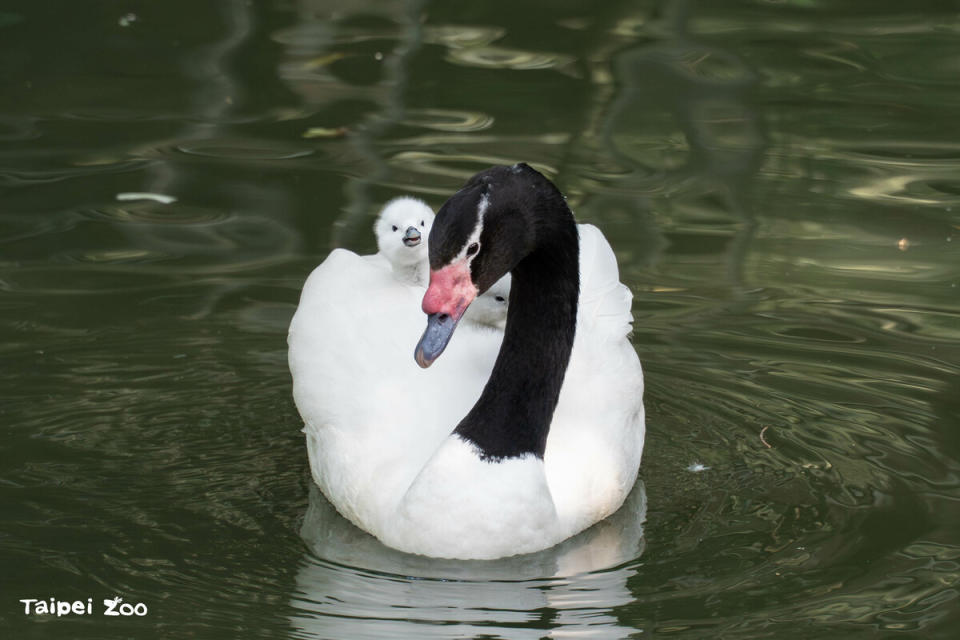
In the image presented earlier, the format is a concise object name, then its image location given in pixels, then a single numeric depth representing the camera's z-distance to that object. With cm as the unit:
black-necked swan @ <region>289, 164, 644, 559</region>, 1141
